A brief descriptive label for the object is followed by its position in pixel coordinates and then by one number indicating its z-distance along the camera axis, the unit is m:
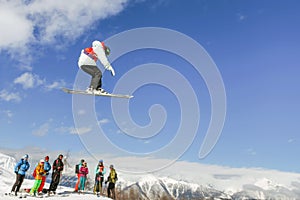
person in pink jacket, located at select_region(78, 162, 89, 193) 21.20
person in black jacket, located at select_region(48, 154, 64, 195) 19.72
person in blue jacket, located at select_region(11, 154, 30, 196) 18.39
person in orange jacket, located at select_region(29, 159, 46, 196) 18.61
